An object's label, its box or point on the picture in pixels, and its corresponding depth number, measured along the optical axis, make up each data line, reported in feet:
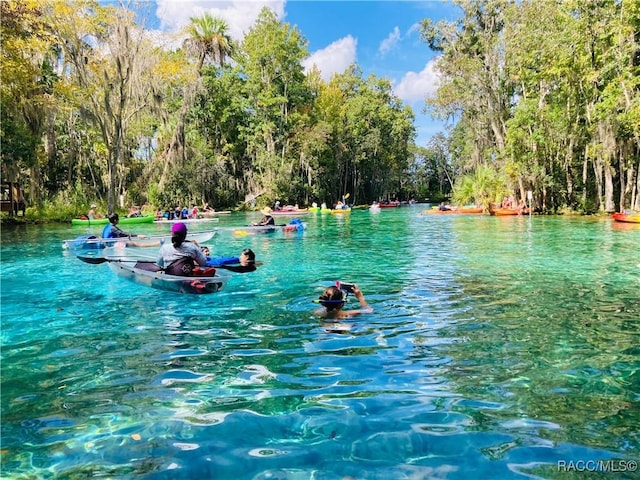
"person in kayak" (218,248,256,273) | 38.45
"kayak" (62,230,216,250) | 57.52
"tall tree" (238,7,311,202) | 179.73
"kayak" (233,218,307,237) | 80.24
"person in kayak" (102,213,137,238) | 58.34
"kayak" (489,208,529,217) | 114.11
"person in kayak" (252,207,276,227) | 81.82
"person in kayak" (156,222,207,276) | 32.59
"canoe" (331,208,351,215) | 154.57
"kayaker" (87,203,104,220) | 96.58
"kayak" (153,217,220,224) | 108.88
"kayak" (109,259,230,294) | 32.32
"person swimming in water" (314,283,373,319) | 26.37
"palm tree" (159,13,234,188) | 156.97
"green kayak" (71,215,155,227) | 95.42
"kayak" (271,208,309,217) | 132.01
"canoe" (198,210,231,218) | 124.16
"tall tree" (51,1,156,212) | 96.63
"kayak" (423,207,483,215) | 130.23
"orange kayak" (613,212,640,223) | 79.05
